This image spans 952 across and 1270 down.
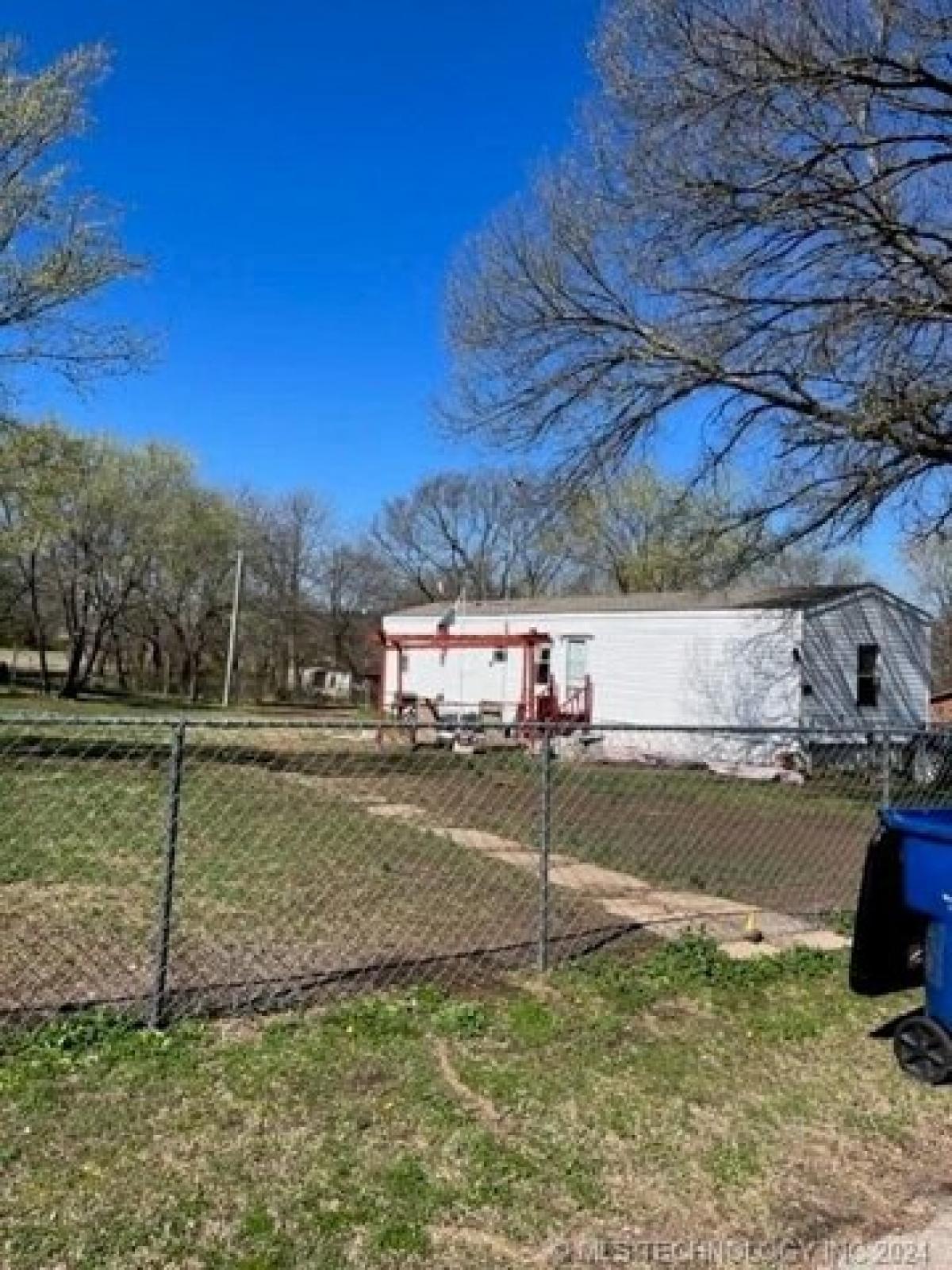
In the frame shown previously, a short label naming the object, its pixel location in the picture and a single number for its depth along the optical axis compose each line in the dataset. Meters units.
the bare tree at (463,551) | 48.59
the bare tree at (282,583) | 48.97
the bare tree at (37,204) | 13.95
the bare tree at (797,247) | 11.04
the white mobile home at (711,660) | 20.11
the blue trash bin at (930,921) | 4.06
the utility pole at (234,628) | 39.66
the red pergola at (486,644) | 23.58
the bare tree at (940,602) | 40.94
